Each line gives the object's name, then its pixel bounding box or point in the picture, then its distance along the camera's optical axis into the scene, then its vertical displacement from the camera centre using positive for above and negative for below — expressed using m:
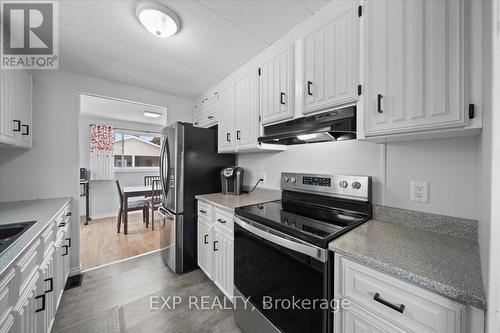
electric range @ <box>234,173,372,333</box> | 0.96 -0.48
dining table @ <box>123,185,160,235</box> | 3.53 -0.56
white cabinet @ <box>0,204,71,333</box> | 0.81 -0.65
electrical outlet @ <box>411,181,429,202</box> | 1.12 -0.15
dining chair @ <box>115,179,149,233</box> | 3.65 -0.83
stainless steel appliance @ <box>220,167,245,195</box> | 2.20 -0.18
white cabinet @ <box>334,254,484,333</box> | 0.62 -0.52
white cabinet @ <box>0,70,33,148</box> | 1.43 +0.48
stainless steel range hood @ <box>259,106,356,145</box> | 1.16 +0.25
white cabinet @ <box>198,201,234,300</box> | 1.67 -0.80
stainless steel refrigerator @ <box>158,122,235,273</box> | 2.21 -0.21
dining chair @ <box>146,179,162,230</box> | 3.83 -0.72
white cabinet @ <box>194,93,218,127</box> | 2.62 +0.78
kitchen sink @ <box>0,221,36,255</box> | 1.18 -0.40
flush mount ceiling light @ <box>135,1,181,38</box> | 1.33 +1.08
